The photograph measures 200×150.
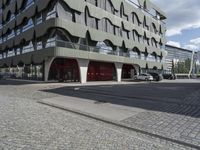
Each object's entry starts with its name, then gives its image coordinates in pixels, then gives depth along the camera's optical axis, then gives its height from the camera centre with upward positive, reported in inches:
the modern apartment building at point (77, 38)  848.5 +253.8
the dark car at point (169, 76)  1464.8 -24.5
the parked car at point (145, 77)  1164.4 -23.4
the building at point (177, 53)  3079.4 +458.1
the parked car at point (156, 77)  1207.4 -25.8
